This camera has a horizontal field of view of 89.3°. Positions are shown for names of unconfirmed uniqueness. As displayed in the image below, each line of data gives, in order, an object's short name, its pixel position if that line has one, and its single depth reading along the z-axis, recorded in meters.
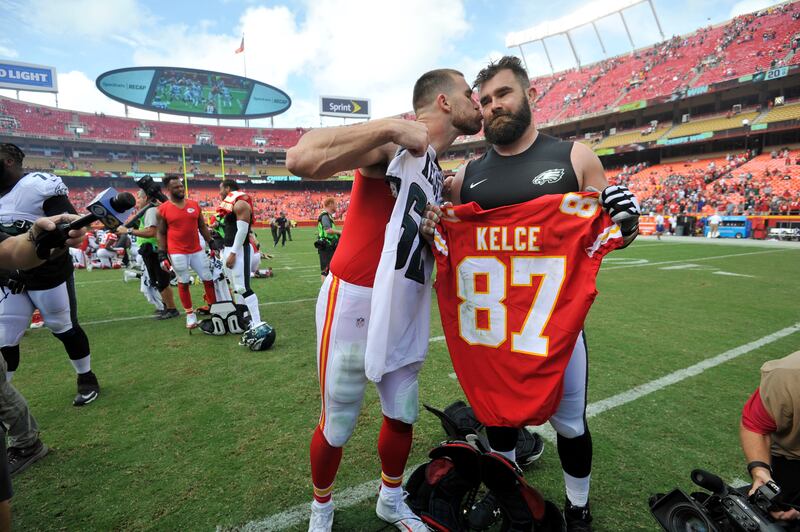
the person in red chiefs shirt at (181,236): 6.15
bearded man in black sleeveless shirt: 2.03
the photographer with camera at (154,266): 6.56
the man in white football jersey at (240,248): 5.44
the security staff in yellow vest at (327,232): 7.95
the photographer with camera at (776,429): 1.71
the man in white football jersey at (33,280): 3.12
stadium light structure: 47.22
